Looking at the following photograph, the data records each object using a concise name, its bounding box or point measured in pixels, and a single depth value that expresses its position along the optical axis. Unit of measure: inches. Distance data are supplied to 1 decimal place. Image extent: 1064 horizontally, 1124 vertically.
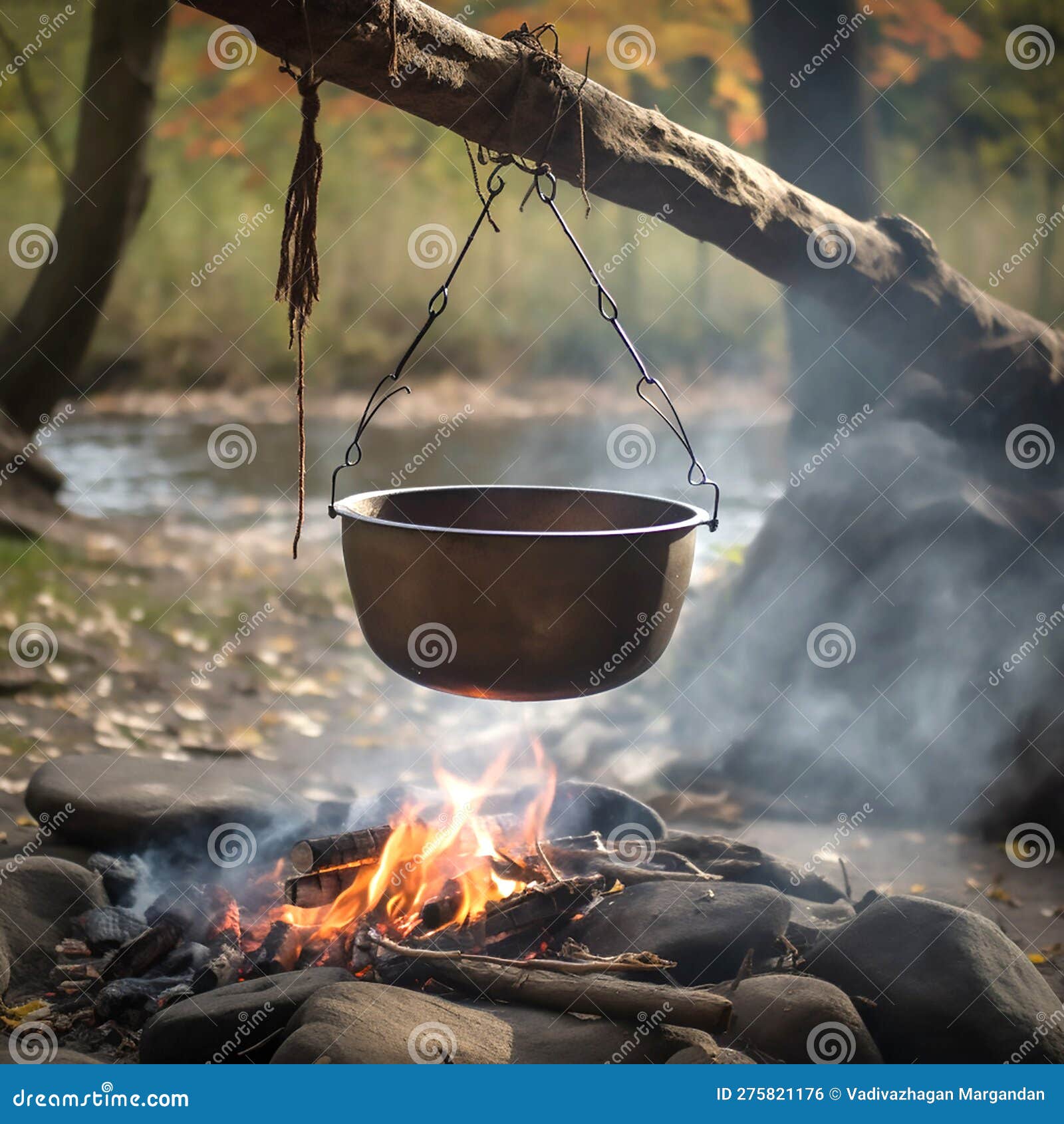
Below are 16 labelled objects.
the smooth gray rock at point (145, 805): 176.2
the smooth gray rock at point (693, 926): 137.3
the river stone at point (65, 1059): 120.6
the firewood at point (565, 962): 131.7
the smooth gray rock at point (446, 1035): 113.3
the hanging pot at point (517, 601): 101.6
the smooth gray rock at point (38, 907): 147.1
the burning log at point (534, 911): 142.5
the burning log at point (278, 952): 139.6
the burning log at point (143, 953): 141.6
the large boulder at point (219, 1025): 120.5
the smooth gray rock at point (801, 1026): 122.1
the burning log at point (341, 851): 146.6
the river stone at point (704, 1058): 115.3
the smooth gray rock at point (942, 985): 127.5
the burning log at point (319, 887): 144.9
